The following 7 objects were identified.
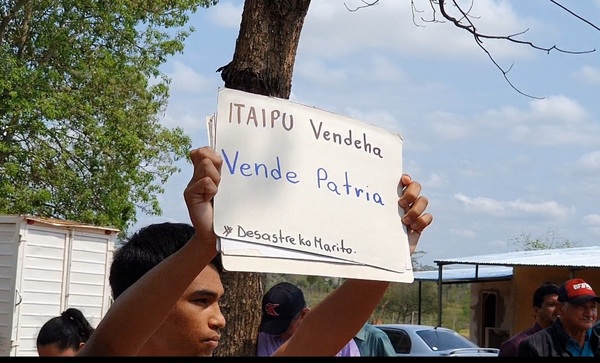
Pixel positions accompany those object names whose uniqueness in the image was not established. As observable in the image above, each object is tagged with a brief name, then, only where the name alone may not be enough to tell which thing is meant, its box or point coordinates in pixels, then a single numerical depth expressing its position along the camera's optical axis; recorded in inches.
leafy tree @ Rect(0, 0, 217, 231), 764.0
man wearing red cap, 228.1
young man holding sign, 73.2
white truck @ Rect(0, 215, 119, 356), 568.7
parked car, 565.6
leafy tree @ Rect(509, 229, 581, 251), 1644.9
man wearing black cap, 200.7
